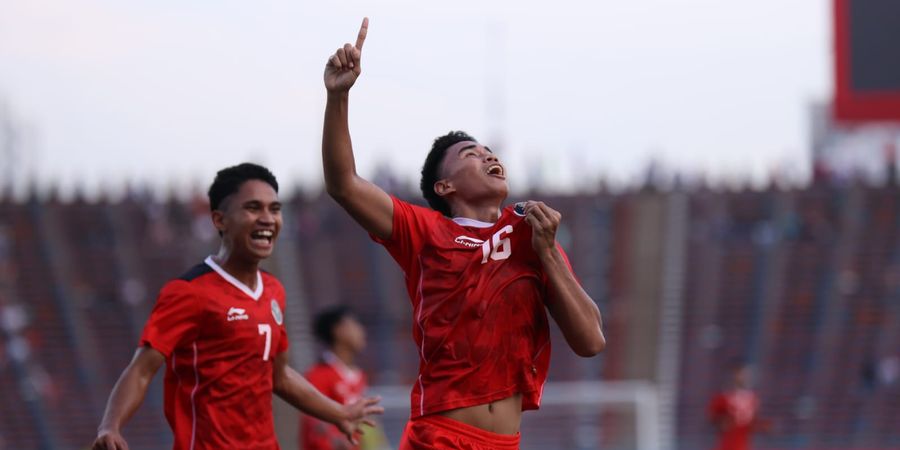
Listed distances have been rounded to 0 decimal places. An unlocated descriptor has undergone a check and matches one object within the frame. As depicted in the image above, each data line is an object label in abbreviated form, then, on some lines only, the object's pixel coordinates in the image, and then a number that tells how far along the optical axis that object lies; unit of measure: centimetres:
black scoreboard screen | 3816
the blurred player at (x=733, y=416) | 2841
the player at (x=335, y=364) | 1595
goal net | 3778
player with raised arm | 806
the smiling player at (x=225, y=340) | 982
